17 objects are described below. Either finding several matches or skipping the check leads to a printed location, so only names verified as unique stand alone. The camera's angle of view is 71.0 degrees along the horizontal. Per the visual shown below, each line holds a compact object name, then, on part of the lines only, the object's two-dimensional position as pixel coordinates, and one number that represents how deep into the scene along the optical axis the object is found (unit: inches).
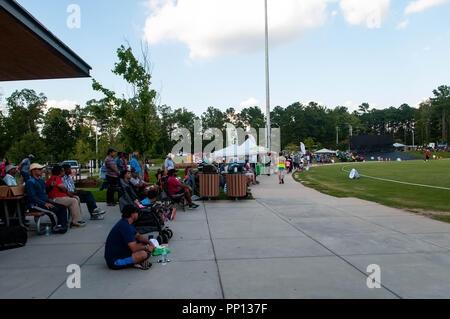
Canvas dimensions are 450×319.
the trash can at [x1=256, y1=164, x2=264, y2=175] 949.6
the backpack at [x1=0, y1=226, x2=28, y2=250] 217.0
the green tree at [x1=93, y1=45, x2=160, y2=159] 541.3
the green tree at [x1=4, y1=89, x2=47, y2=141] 2252.7
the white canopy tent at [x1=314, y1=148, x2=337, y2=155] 2632.9
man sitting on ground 172.2
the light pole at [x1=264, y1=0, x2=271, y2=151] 924.0
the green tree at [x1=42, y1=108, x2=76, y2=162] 2260.1
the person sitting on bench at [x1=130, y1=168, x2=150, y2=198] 352.2
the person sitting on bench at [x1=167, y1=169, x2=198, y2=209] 353.1
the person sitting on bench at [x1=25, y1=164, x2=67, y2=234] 252.4
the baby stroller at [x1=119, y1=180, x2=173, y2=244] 227.8
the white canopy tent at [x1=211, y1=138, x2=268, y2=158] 905.5
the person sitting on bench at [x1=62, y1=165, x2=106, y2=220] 309.4
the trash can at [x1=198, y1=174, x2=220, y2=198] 439.5
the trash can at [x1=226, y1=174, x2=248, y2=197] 433.1
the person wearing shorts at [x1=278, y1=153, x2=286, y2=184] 677.9
